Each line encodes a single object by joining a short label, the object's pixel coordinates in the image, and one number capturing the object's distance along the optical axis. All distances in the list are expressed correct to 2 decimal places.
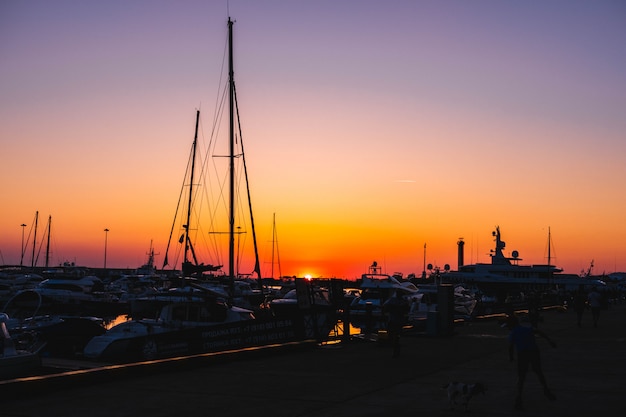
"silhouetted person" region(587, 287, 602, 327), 34.50
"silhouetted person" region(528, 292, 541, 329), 31.66
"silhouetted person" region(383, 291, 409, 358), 22.61
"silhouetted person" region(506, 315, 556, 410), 14.12
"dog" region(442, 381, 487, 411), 13.44
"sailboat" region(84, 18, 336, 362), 25.86
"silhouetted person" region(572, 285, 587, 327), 36.69
